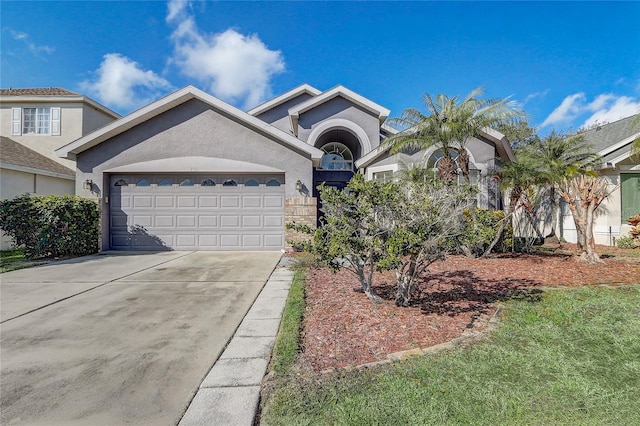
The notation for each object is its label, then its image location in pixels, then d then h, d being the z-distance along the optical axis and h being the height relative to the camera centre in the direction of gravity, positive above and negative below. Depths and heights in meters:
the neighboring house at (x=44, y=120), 15.62 +4.96
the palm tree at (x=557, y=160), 9.02 +2.25
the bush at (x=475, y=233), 4.29 -0.21
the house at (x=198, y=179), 10.75 +1.35
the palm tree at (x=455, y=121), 8.95 +2.92
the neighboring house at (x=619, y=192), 12.15 +1.11
